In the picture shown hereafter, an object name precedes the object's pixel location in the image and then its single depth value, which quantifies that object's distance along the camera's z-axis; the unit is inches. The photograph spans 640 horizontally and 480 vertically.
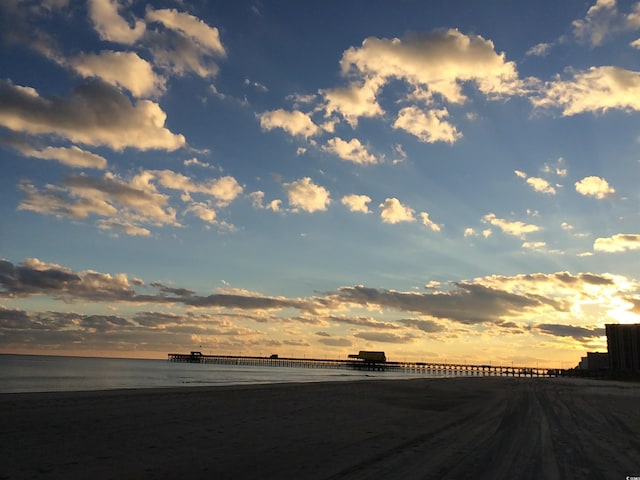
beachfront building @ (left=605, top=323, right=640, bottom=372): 4500.5
